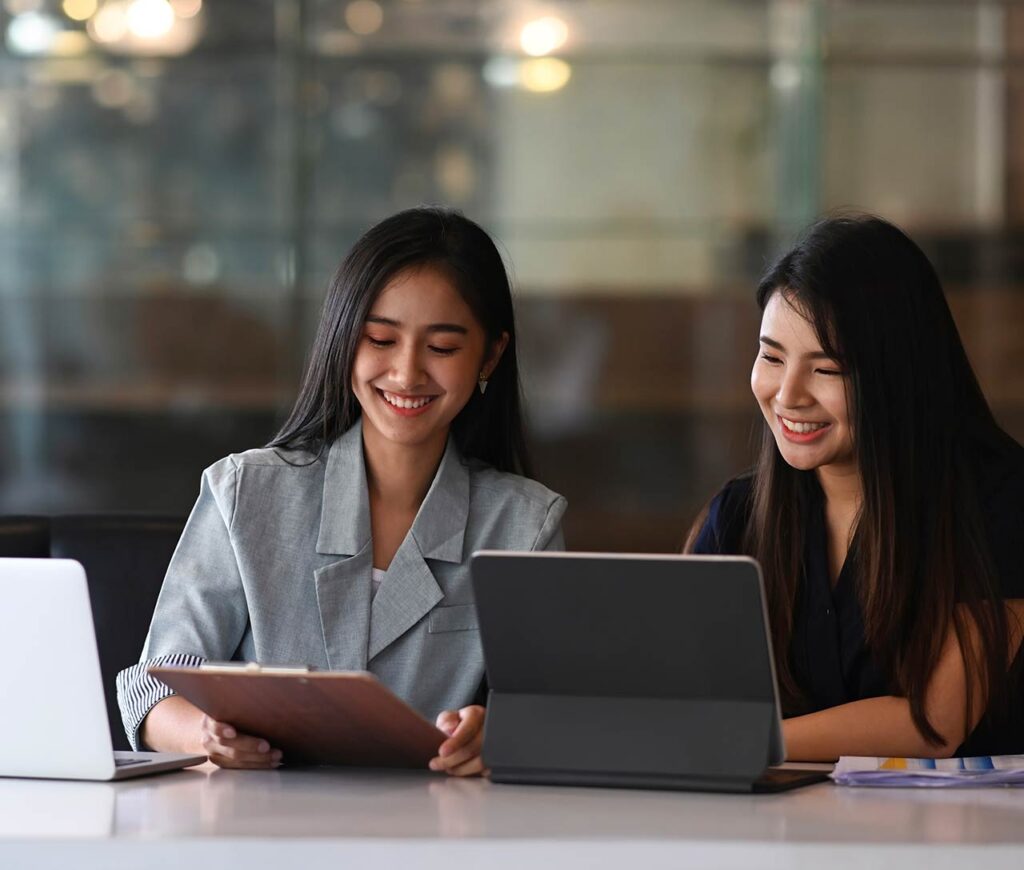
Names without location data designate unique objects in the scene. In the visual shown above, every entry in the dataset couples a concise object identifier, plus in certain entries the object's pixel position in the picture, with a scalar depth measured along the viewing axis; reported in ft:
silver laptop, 8.59
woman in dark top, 9.71
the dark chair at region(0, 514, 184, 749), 11.05
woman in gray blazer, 10.12
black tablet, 8.51
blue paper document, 8.73
